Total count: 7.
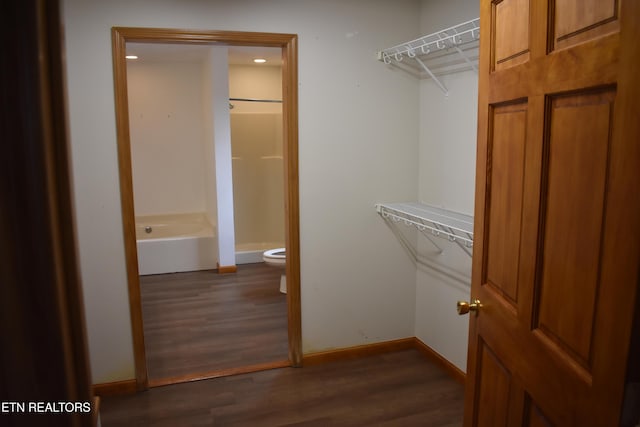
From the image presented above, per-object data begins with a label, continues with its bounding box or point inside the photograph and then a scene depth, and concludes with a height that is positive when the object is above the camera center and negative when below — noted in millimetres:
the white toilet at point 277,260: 4492 -1014
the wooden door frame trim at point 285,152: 2535 +23
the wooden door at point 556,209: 823 -124
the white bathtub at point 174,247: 5113 -1015
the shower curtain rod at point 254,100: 5555 +680
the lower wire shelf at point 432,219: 2332 -361
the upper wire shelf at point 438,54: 2473 +599
